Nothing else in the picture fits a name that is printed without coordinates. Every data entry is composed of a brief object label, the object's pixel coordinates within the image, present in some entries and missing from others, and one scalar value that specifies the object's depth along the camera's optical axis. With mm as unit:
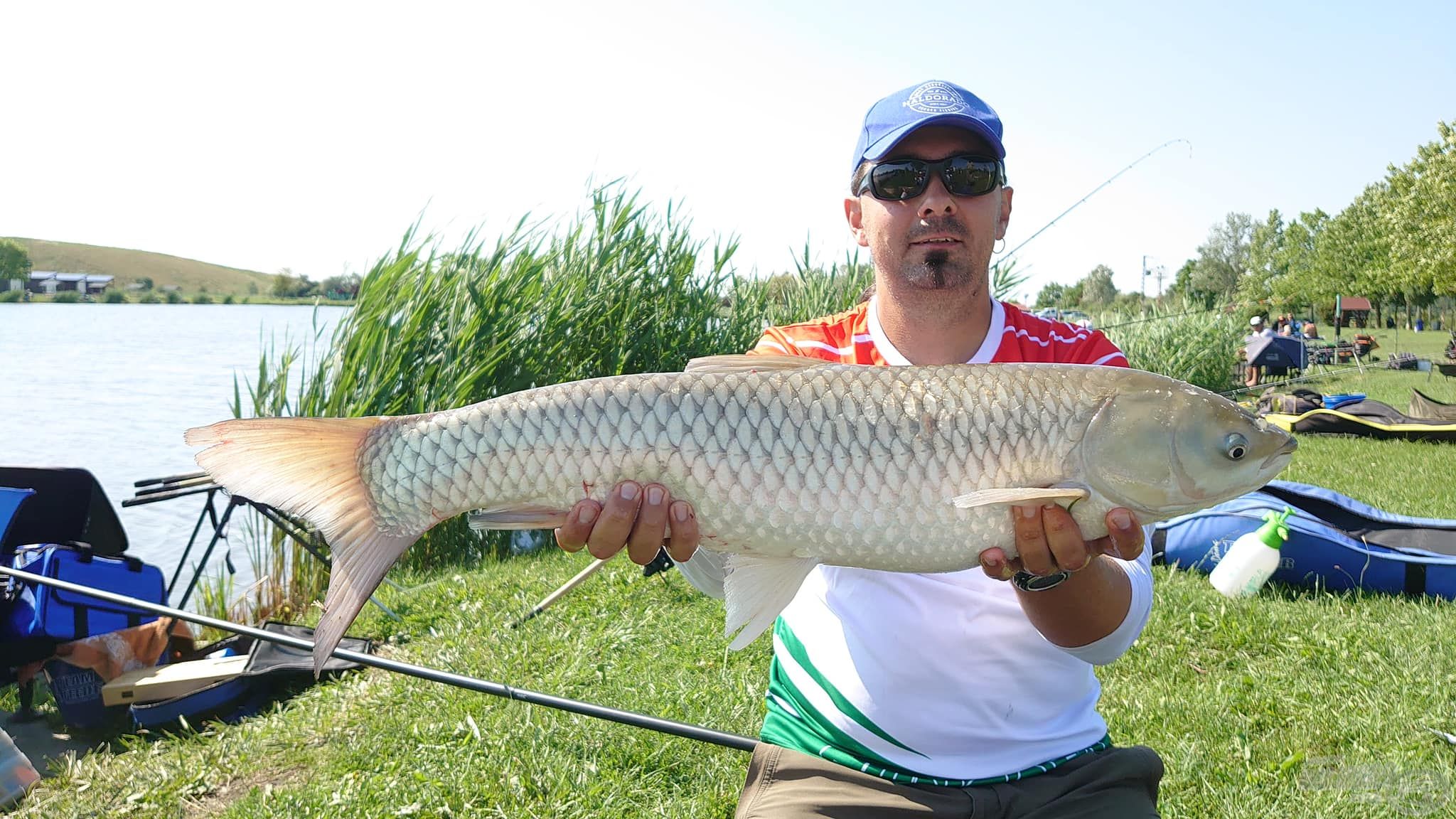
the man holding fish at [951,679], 1611
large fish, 1530
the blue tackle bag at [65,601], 3891
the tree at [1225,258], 80500
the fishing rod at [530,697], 2400
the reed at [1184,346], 12602
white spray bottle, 4129
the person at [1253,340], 15805
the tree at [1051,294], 52975
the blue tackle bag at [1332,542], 4164
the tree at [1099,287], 80562
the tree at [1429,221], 32438
